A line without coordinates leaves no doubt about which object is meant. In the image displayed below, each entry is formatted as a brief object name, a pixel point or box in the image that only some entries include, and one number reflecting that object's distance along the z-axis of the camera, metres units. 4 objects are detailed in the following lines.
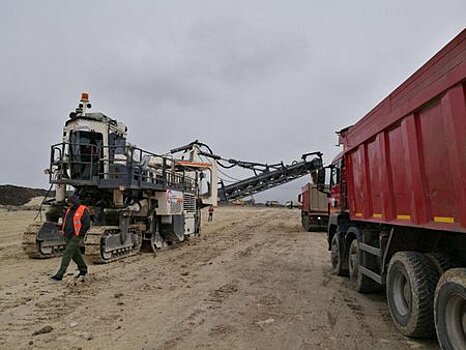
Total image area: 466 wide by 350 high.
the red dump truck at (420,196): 3.55
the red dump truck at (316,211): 20.56
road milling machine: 9.90
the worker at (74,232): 7.26
